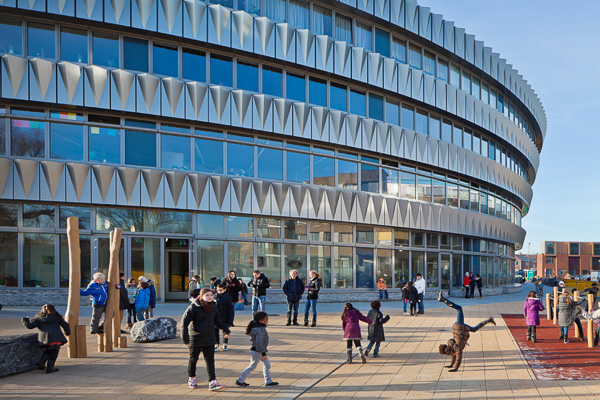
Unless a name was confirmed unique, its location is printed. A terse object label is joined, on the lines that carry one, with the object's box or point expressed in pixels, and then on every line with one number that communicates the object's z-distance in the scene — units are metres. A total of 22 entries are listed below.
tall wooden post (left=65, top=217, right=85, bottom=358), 11.75
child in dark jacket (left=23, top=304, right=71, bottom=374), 10.27
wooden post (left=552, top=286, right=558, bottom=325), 19.55
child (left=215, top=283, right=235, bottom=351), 12.42
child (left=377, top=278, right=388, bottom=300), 28.28
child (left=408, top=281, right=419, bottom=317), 21.88
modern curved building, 21.94
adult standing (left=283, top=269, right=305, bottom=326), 17.16
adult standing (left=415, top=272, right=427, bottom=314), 23.38
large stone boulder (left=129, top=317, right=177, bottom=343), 13.85
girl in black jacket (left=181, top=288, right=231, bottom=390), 9.05
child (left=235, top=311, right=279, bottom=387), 9.50
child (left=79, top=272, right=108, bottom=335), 13.46
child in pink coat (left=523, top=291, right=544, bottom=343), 14.48
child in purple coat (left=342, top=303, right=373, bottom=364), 11.62
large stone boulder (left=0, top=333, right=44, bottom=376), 9.84
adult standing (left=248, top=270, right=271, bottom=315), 17.28
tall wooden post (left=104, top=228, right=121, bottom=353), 12.51
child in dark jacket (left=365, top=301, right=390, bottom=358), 12.16
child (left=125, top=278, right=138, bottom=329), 16.25
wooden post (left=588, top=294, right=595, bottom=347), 13.81
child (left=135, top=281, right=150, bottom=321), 15.45
